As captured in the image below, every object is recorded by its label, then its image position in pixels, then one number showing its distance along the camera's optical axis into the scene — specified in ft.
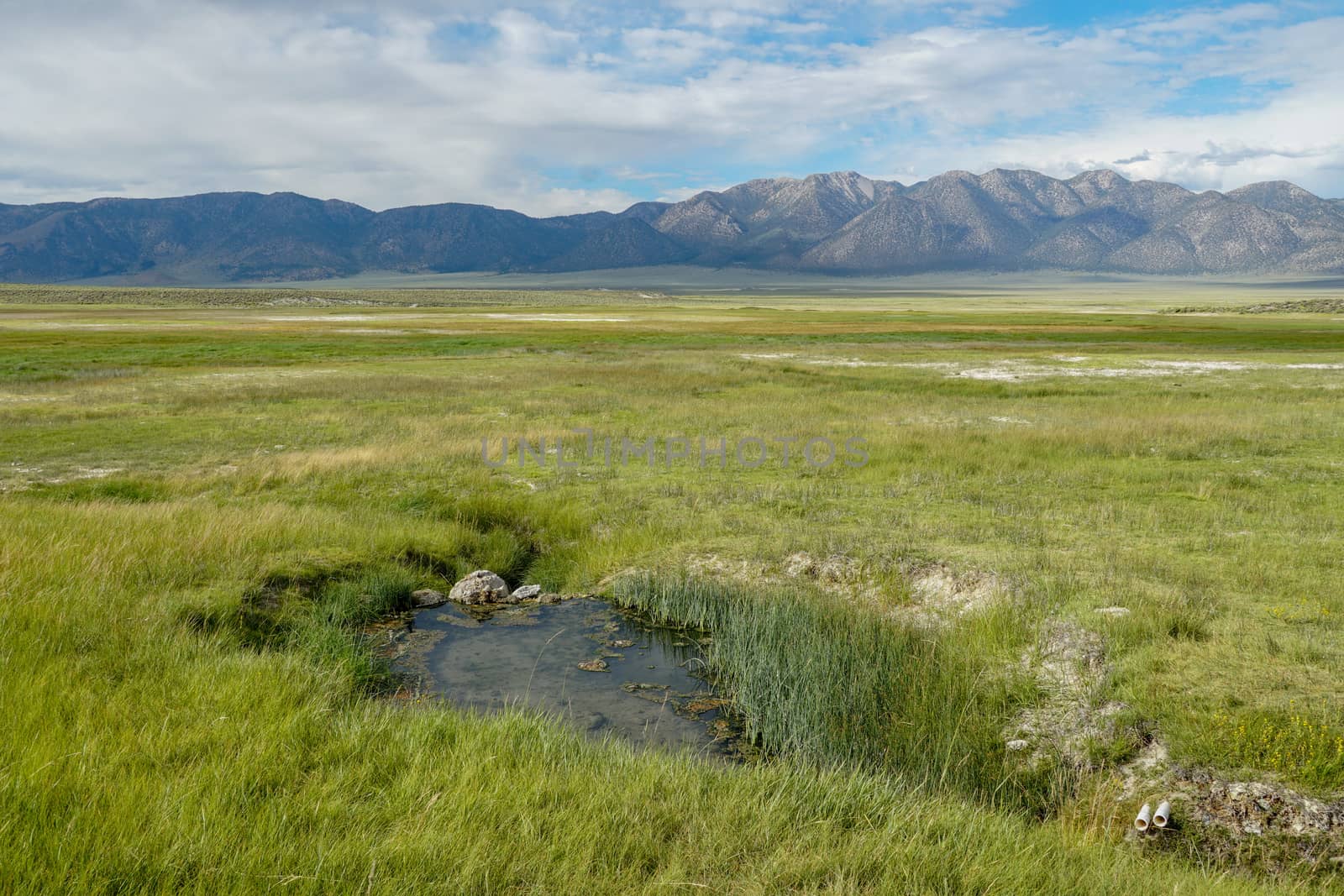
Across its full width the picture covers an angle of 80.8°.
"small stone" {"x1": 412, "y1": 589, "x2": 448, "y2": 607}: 36.27
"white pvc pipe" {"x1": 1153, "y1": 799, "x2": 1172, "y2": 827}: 19.01
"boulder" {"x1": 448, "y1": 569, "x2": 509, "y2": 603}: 36.27
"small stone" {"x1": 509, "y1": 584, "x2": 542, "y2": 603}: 36.78
